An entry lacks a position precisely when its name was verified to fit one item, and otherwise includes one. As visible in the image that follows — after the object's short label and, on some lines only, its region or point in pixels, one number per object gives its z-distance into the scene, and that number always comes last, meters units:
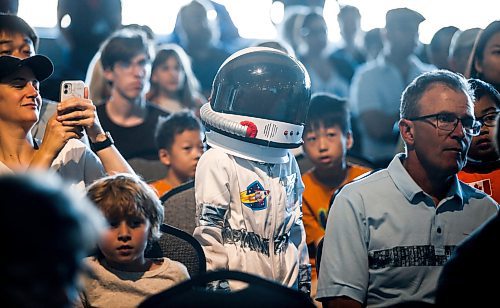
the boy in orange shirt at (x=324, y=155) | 8.46
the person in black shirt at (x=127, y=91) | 9.42
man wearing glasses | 5.71
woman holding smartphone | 6.25
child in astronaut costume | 5.99
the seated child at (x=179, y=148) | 8.57
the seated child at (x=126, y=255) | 5.75
